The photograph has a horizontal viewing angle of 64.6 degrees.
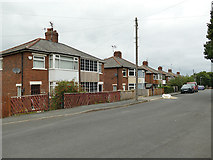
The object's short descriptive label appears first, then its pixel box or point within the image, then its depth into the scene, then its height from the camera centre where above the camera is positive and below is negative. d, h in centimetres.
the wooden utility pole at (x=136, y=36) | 1916 +541
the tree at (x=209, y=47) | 1764 +474
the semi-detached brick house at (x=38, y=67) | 1530 +171
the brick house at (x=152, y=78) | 4409 +173
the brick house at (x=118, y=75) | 3061 +171
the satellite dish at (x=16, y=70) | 1488 +127
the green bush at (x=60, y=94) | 1291 -76
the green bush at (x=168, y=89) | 3331 -105
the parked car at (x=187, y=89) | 3448 -106
